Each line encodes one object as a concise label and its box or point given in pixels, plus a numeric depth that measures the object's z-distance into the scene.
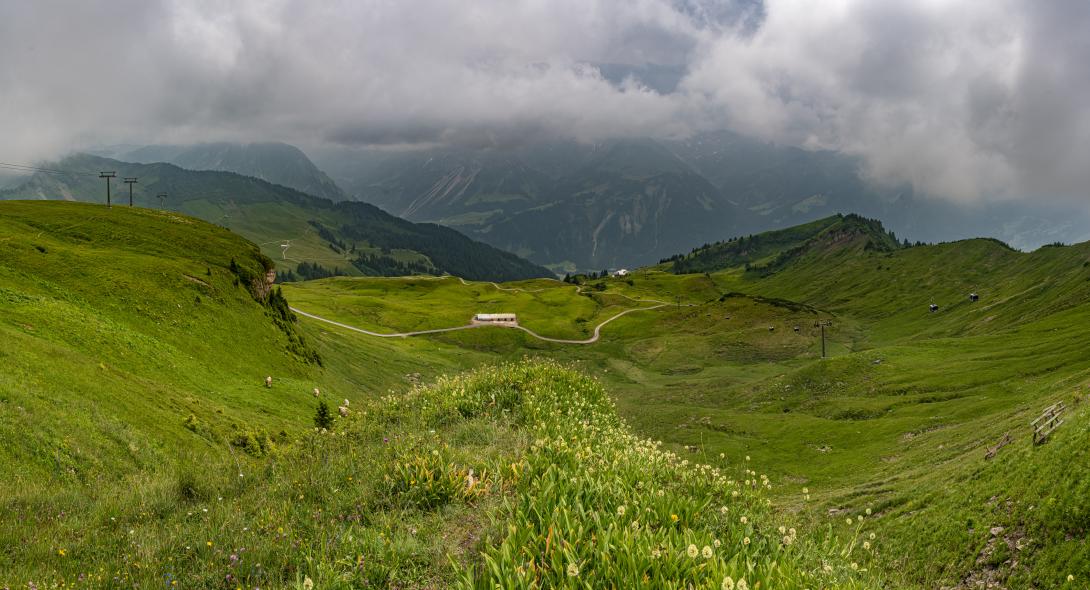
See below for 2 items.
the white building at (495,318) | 152.62
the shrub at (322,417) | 29.44
